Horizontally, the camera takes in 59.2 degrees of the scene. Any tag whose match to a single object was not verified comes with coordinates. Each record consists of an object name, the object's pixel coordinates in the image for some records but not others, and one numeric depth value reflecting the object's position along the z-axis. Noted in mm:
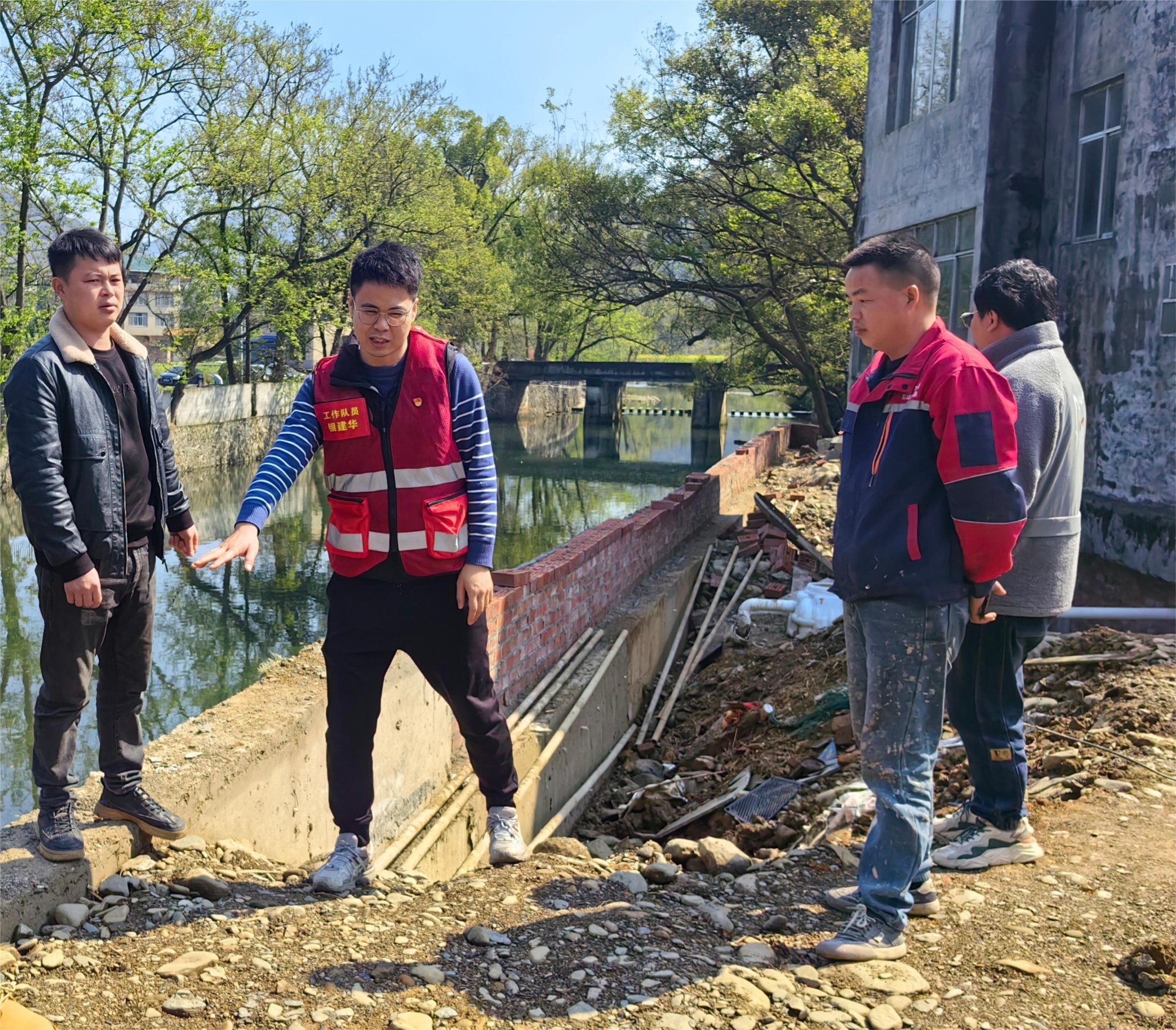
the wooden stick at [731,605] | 8805
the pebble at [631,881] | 3336
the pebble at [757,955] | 2727
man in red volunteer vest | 3070
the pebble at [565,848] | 4297
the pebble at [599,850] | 5086
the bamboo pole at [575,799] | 5426
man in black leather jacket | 2926
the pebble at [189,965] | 2559
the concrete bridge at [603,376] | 45312
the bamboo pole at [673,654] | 7633
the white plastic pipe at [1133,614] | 5469
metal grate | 4887
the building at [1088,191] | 8211
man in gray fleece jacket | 3086
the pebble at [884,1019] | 2424
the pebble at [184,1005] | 2404
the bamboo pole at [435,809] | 4293
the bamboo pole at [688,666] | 7523
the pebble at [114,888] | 3043
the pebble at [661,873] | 3463
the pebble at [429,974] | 2598
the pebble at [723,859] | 3609
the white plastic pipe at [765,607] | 8750
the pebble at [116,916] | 2877
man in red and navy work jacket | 2596
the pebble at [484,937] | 2807
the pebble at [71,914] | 2865
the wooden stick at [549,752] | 4961
